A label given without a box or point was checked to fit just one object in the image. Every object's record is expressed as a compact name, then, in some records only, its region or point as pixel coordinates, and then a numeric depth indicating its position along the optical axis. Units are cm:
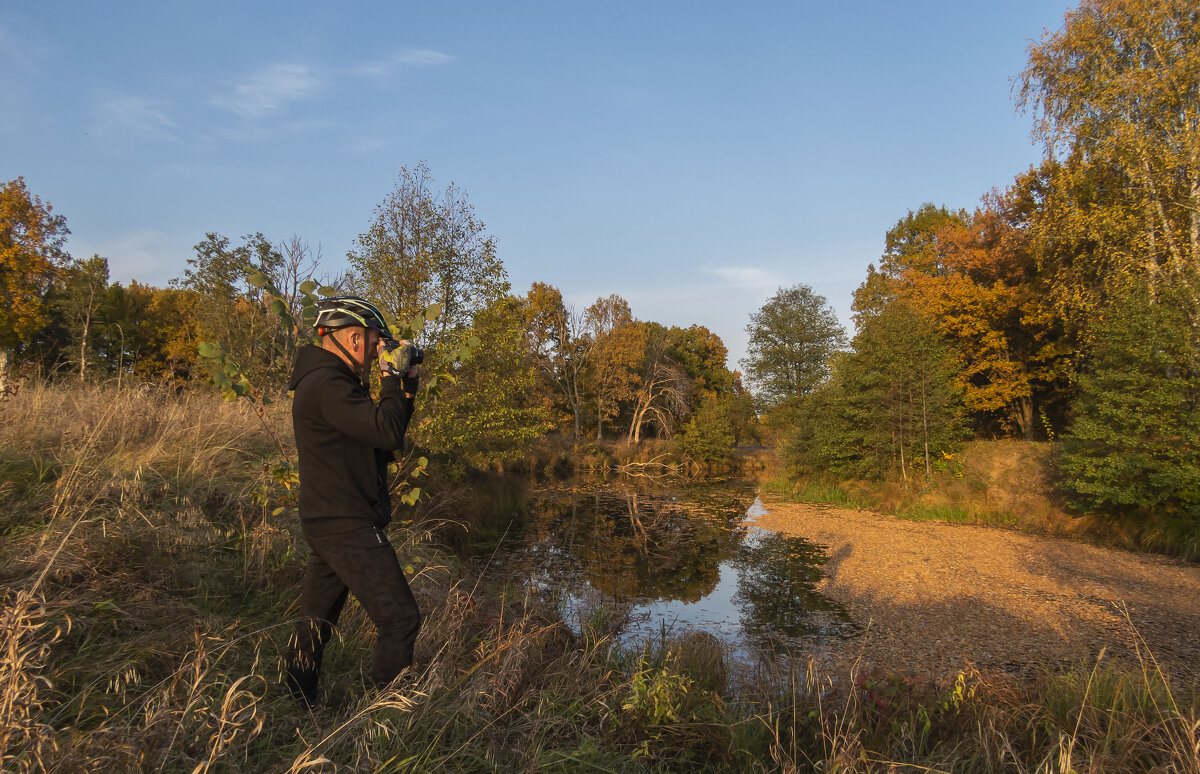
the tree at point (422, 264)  1520
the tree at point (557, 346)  3809
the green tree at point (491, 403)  1412
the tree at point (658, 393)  3491
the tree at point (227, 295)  2287
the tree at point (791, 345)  3338
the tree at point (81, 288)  1781
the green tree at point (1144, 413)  1087
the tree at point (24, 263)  2098
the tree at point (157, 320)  2836
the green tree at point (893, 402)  1769
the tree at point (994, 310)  1992
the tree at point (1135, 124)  1255
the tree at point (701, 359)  4800
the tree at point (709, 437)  2967
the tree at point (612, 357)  3634
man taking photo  250
